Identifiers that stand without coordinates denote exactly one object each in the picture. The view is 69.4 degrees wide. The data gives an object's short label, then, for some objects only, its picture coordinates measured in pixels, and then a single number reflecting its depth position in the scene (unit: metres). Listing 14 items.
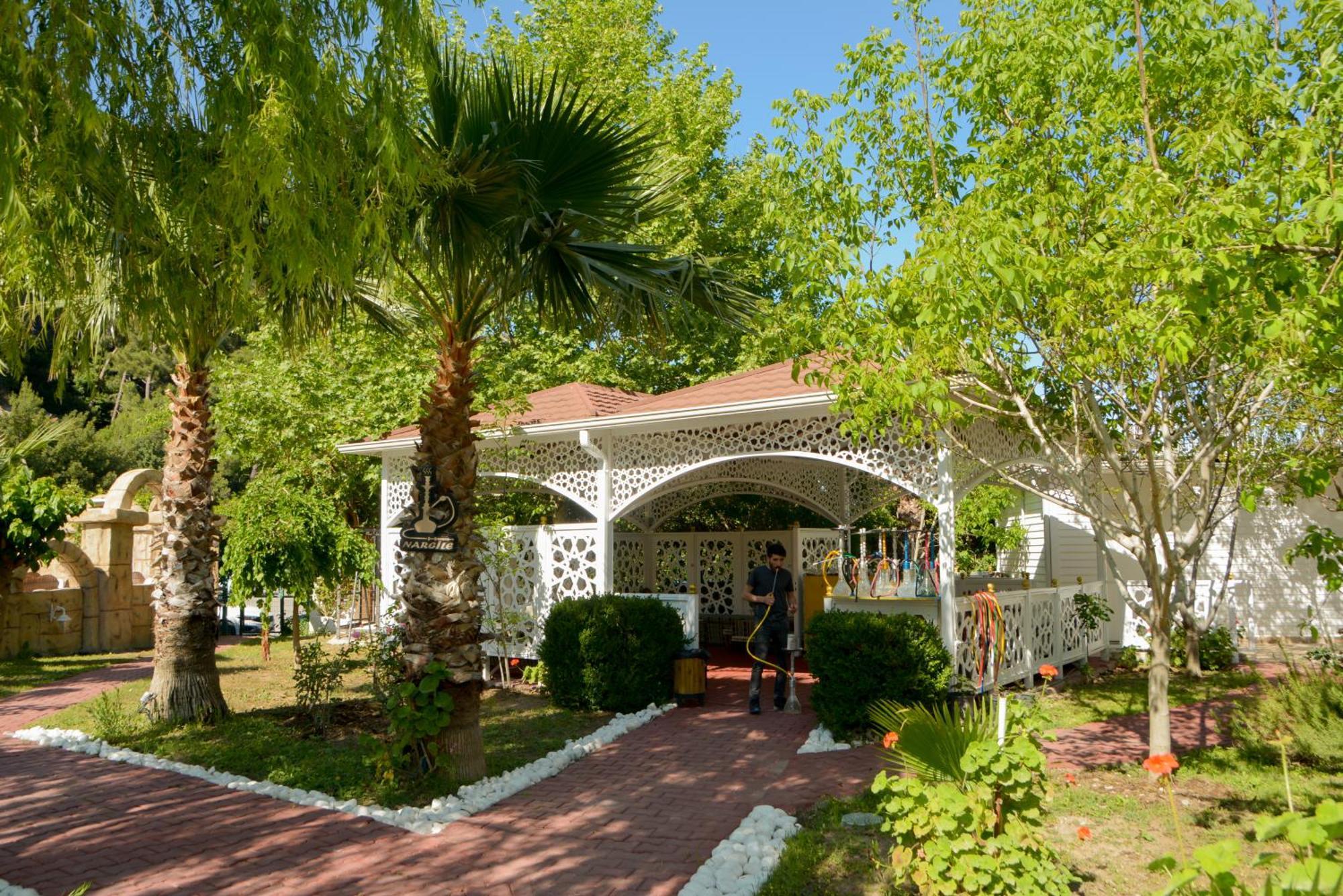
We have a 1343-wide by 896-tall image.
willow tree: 4.04
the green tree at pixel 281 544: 11.74
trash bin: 10.34
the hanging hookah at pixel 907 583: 9.21
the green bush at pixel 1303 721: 6.61
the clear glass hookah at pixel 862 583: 9.47
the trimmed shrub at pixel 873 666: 8.29
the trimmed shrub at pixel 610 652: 9.86
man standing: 9.93
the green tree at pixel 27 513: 13.91
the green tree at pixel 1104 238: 5.10
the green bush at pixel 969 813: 4.24
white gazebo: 9.20
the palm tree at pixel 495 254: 6.54
